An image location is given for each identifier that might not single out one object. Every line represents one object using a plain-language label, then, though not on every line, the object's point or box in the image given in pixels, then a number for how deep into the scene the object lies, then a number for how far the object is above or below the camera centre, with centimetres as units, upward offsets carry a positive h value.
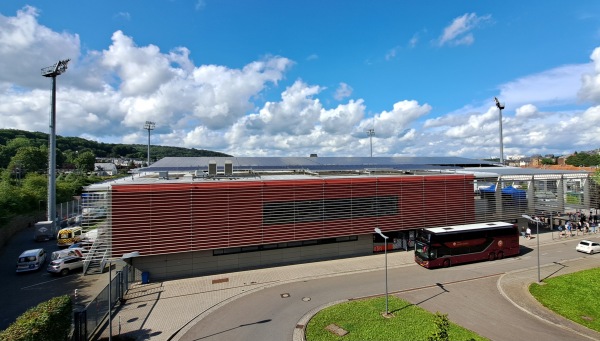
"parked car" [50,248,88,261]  2856 -760
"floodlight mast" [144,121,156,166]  6444 +1037
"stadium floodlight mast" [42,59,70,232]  4284 +375
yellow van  3691 -778
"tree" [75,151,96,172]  11398 +515
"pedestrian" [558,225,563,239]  3585 -749
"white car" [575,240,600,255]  2874 -736
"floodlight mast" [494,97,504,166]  5682 +1189
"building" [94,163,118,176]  12284 +232
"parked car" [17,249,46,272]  2688 -783
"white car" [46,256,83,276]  2611 -802
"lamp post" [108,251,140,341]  1386 -400
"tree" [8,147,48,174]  9181 +498
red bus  2500 -627
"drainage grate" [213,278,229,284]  2281 -823
